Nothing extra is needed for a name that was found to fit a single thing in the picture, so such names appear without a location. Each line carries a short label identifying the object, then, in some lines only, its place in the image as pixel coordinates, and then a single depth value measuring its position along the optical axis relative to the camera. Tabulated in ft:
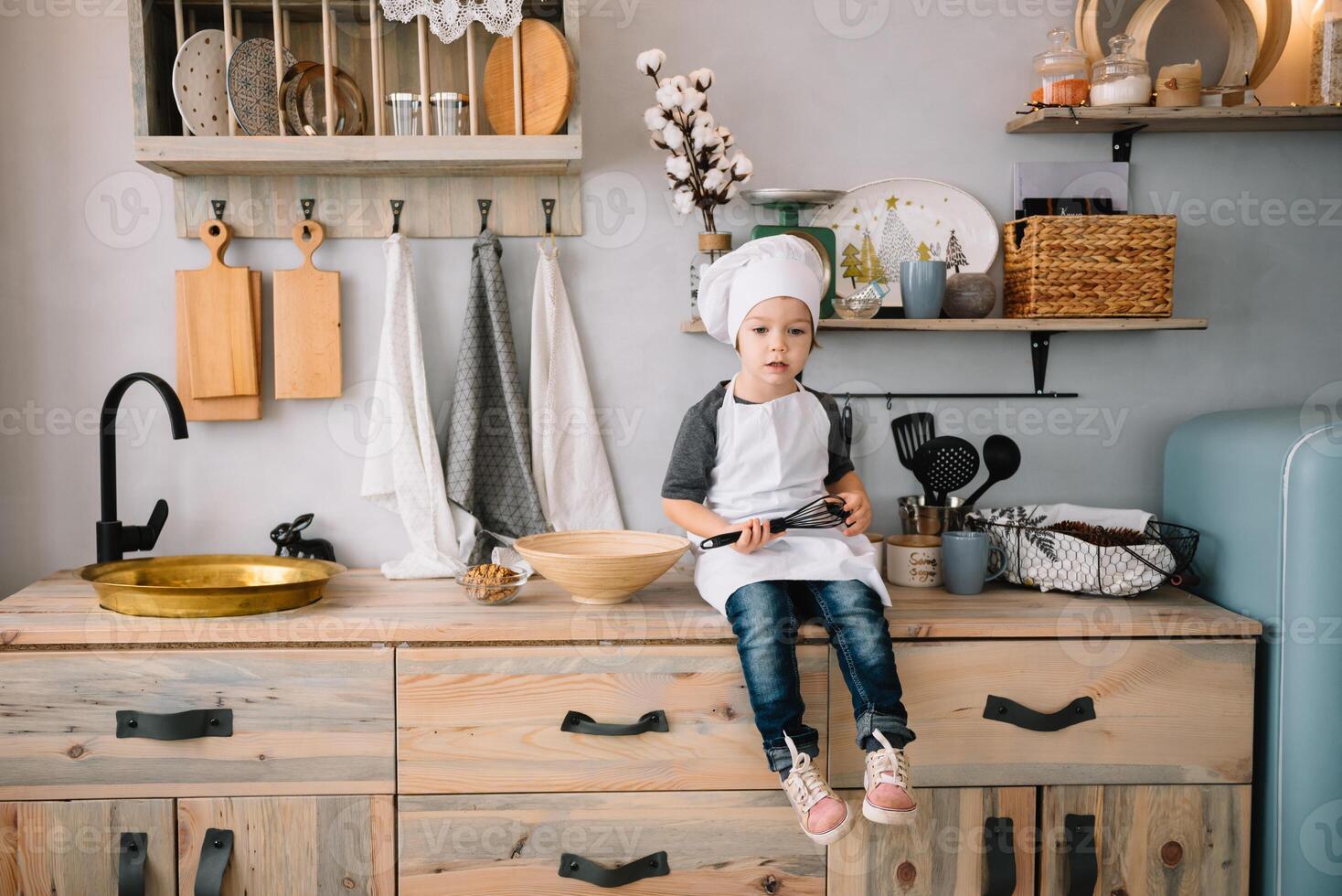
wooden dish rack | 5.78
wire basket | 5.69
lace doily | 5.68
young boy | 4.87
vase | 6.10
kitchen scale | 6.14
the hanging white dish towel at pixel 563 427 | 6.48
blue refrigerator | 5.11
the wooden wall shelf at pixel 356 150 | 5.76
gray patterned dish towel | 6.38
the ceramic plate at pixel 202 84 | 5.90
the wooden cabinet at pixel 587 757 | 5.14
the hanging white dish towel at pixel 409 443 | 6.40
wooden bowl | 5.35
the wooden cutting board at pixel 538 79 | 5.87
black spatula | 6.68
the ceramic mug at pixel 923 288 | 6.10
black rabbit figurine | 6.45
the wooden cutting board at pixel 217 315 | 6.40
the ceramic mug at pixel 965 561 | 5.85
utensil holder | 6.38
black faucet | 6.10
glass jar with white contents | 6.03
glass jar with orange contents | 6.14
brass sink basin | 5.26
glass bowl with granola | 5.54
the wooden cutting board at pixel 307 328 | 6.47
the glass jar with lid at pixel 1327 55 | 6.12
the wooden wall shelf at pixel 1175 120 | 6.01
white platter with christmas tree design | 6.63
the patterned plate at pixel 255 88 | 5.94
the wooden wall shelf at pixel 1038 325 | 6.06
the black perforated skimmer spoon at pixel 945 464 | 6.43
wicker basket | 6.07
